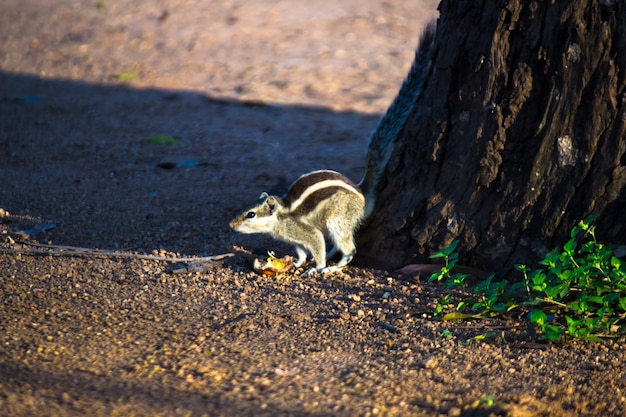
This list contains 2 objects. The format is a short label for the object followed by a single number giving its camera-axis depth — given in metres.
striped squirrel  11.44
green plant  8.79
